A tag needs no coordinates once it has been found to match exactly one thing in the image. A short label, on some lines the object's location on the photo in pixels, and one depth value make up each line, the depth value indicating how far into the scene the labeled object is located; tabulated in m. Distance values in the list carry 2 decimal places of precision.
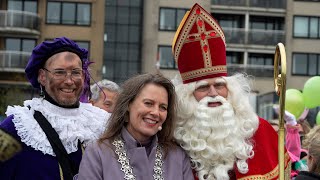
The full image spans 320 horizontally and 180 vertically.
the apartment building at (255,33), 31.67
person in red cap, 4.11
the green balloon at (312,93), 9.84
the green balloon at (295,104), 10.07
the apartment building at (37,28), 29.42
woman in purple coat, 3.57
